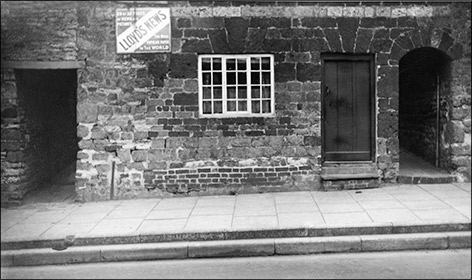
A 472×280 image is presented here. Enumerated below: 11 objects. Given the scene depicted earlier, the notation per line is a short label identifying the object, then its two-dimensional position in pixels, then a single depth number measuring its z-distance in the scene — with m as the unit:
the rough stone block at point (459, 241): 5.66
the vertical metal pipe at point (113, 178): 8.23
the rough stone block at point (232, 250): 5.69
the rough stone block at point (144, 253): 5.70
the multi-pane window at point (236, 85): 8.28
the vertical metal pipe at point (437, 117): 9.10
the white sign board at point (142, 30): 8.10
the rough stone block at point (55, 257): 5.64
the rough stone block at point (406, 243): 5.67
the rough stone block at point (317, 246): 5.70
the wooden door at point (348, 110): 8.56
